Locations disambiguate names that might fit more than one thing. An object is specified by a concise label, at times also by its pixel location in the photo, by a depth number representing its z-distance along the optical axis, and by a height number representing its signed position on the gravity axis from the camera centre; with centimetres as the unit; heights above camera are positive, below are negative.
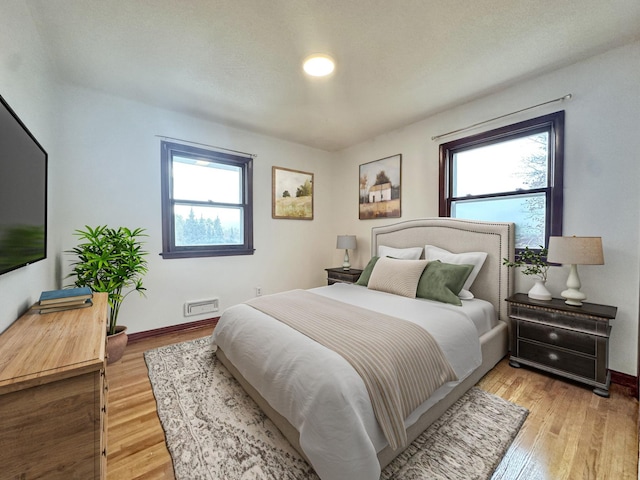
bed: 114 -75
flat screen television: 117 +21
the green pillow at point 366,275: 308 -47
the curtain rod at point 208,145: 308 +113
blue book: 159 -39
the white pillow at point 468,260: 257 -26
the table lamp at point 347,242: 400 -11
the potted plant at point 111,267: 229 -30
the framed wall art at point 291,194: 399 +64
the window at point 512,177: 239 +61
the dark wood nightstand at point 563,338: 191 -82
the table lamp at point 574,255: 196 -15
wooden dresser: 83 -60
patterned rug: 131 -117
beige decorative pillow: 256 -42
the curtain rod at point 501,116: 228 +120
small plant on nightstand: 228 -28
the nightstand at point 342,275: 380 -60
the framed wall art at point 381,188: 367 +69
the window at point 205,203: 313 +41
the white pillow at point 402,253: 309 -22
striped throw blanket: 126 -65
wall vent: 322 -91
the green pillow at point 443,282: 238 -44
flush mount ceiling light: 212 +142
